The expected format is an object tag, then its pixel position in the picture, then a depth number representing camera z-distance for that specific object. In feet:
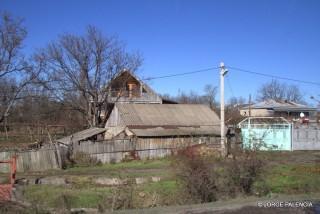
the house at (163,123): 134.51
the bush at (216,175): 43.09
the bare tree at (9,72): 189.06
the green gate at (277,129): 155.63
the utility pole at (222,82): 119.55
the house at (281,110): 306.55
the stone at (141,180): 79.00
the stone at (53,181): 80.85
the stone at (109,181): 78.41
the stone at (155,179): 80.90
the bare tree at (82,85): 188.85
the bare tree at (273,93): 424.99
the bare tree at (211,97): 346.54
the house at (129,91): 198.49
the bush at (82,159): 113.80
